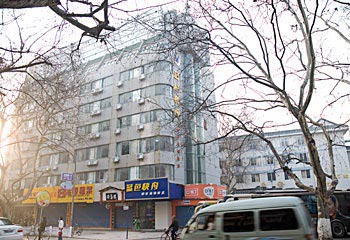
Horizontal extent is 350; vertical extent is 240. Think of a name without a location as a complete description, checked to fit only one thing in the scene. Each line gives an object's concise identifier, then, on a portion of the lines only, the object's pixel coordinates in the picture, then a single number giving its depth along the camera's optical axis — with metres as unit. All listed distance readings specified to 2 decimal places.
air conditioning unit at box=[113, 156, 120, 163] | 30.61
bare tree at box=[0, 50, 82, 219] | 17.25
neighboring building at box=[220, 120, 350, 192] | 44.22
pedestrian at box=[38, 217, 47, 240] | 17.05
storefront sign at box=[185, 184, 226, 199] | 26.48
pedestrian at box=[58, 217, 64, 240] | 16.17
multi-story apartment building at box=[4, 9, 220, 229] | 27.78
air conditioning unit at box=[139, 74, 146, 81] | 30.92
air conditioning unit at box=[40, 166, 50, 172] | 36.15
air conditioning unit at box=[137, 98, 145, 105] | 30.34
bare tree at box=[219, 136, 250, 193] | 28.44
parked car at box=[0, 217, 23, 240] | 12.25
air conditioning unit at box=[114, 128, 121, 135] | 31.52
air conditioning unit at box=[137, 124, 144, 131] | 29.58
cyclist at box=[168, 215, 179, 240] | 15.23
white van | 6.89
